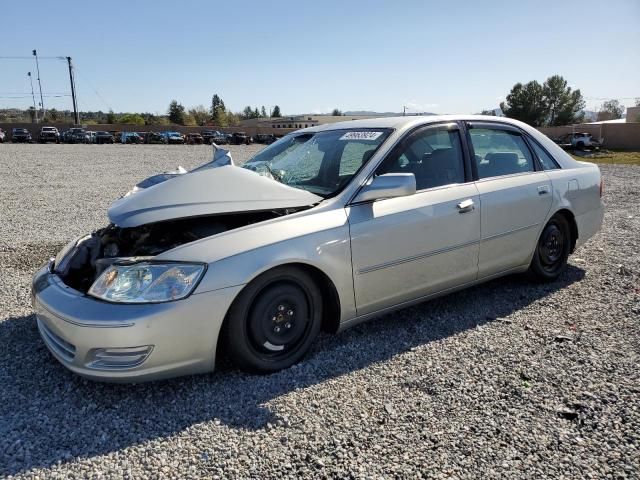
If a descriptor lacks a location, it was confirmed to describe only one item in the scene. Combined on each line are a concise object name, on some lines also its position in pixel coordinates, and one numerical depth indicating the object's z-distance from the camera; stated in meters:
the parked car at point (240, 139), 50.22
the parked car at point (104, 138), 47.19
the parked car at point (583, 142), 37.38
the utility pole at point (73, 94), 64.50
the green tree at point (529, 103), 78.06
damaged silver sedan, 2.75
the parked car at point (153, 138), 49.38
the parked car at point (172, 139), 48.44
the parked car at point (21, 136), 45.88
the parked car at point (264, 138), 53.38
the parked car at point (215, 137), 51.02
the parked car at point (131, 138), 48.09
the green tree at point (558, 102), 79.12
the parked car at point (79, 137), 46.88
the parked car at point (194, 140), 50.94
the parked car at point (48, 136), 46.44
